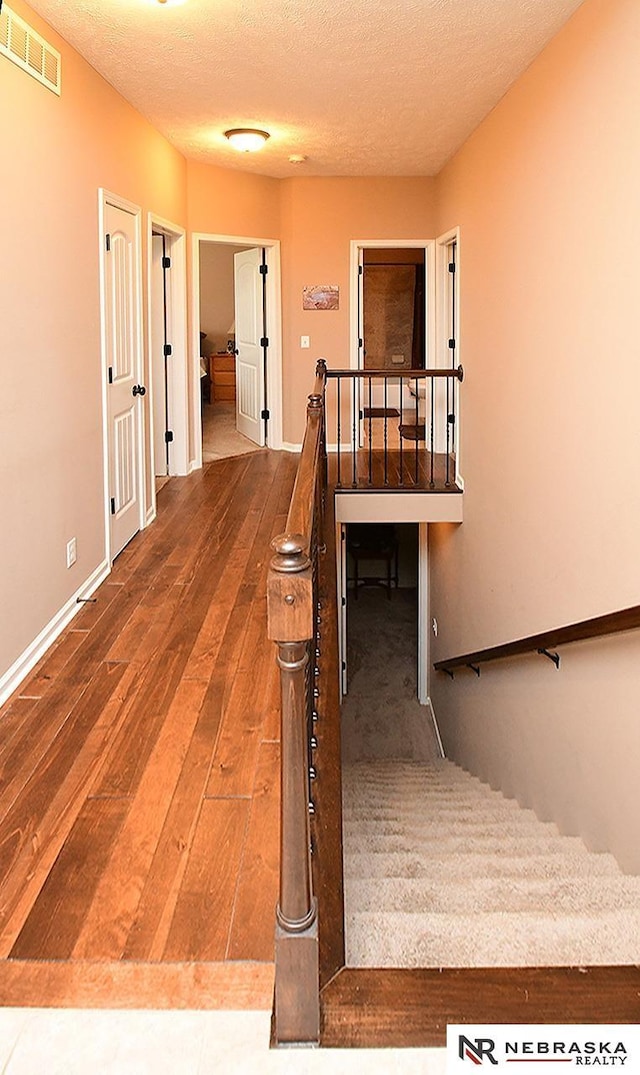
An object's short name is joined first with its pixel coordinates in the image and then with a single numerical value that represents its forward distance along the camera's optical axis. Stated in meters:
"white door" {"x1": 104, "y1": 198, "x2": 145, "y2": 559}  5.51
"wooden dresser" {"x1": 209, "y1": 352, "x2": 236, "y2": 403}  13.75
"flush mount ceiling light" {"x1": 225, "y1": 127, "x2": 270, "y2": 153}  6.46
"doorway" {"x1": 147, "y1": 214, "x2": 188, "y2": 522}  7.71
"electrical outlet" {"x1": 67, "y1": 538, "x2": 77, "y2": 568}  4.67
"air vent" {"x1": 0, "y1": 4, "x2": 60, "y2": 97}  3.67
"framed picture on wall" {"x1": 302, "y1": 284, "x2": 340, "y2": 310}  8.73
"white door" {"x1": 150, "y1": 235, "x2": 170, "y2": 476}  7.69
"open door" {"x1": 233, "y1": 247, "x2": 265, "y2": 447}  9.07
